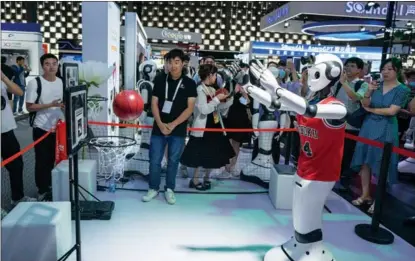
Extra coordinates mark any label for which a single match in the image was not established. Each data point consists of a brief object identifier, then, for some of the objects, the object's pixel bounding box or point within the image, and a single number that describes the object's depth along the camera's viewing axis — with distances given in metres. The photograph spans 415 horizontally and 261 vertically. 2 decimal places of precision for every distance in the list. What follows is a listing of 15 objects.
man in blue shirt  9.07
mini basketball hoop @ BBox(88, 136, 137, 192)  4.06
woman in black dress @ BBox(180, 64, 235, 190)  3.96
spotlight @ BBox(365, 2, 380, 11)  8.44
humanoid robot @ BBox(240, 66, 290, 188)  4.66
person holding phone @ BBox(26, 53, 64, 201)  3.35
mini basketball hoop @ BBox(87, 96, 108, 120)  4.53
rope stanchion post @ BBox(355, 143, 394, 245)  3.04
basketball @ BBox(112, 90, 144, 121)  3.72
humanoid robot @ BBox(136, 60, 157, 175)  4.98
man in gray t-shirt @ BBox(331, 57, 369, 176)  3.75
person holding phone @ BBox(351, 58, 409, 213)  3.43
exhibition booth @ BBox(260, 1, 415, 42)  9.20
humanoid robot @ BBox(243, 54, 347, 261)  2.22
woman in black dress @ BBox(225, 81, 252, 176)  4.68
